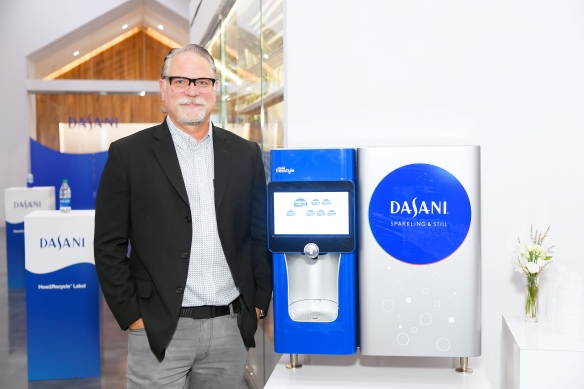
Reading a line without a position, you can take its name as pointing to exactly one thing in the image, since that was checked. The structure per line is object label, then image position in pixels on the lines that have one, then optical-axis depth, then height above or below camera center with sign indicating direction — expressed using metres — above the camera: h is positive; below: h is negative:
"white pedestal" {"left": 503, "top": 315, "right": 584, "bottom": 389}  1.80 -0.55
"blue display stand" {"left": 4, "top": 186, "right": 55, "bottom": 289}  7.19 -0.41
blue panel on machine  1.88 -0.18
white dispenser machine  1.84 -0.22
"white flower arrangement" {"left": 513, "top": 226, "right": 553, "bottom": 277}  2.02 -0.27
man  1.93 -0.20
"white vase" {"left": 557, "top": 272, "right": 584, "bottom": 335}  1.93 -0.41
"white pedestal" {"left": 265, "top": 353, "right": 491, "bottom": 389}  1.86 -0.62
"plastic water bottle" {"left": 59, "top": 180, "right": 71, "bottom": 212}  4.41 -0.13
